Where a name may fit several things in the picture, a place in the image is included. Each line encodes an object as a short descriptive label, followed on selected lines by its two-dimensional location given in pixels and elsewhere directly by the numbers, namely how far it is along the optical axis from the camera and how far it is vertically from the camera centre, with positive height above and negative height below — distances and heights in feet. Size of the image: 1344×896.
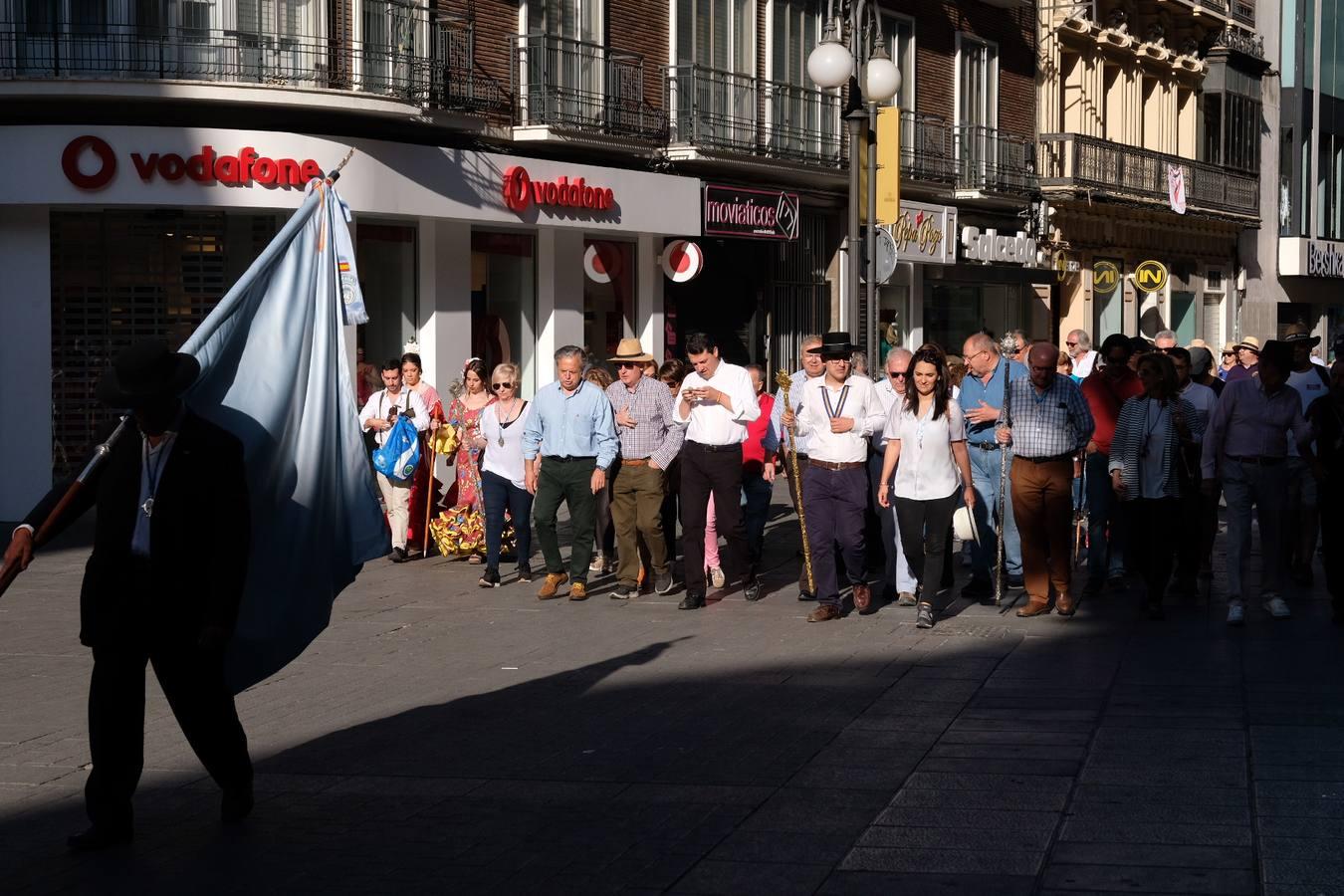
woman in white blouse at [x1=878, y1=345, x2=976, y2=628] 39.91 -1.92
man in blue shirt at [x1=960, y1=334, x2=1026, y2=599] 44.21 -1.59
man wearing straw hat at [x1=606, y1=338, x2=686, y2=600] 44.65 -2.43
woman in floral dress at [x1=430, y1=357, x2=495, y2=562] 51.67 -3.17
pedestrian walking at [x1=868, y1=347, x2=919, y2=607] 42.50 -3.63
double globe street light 56.70 +9.24
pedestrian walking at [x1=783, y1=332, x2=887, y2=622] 40.50 -2.10
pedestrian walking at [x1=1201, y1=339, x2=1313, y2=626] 39.52 -1.66
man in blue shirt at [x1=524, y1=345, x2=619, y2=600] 44.27 -1.88
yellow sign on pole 67.87 +7.90
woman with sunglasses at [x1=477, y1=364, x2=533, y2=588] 46.70 -2.39
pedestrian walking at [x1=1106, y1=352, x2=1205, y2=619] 41.29 -1.99
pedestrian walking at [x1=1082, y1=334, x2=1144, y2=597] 45.06 -2.30
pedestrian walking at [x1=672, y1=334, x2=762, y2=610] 42.63 -1.50
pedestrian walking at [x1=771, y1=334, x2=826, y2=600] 41.91 -1.20
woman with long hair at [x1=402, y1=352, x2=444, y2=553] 53.31 -2.91
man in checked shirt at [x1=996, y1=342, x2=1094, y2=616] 40.42 -1.83
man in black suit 21.44 -2.22
